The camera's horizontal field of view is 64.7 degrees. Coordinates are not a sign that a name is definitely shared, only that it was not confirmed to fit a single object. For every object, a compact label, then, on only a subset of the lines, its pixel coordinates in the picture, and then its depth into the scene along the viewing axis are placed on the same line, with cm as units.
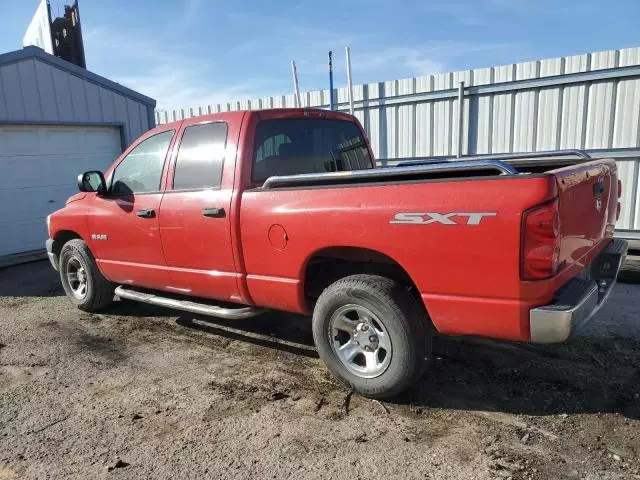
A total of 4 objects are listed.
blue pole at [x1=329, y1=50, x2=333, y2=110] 1021
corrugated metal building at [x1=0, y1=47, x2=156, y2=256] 920
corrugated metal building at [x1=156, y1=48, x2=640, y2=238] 789
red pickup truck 273
